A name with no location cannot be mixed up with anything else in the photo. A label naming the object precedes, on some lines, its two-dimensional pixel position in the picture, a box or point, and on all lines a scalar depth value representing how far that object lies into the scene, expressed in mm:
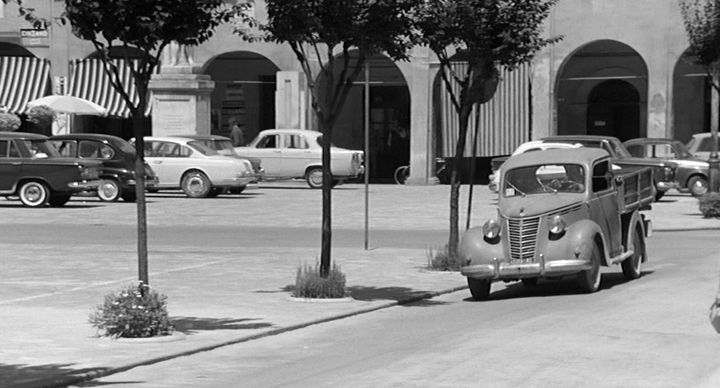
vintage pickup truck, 18531
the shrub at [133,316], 14359
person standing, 49781
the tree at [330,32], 17969
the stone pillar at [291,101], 51062
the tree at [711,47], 36625
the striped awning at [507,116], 48906
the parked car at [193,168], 40625
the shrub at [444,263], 22250
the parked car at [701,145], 43406
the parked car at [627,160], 37781
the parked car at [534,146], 36688
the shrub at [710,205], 33406
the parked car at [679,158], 41094
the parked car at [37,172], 36031
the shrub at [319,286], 18234
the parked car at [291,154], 45750
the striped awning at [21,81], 51344
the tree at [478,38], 21938
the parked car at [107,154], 38375
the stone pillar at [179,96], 47469
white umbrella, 46062
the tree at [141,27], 14320
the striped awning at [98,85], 50562
